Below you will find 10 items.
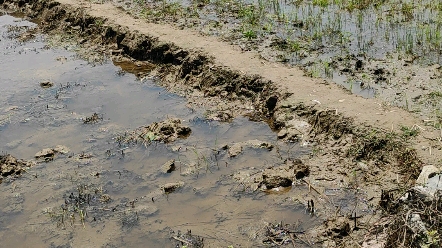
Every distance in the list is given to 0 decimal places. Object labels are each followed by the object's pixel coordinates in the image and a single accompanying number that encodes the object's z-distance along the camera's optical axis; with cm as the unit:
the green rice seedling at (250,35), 853
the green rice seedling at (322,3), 949
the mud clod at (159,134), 624
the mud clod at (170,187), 531
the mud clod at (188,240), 450
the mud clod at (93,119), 687
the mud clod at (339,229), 436
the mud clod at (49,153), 605
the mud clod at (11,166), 577
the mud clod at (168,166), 564
